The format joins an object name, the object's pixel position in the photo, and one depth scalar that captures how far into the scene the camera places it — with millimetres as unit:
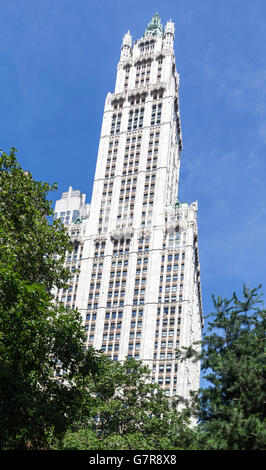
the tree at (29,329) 28656
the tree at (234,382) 25328
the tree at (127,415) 49219
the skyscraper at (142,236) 111125
